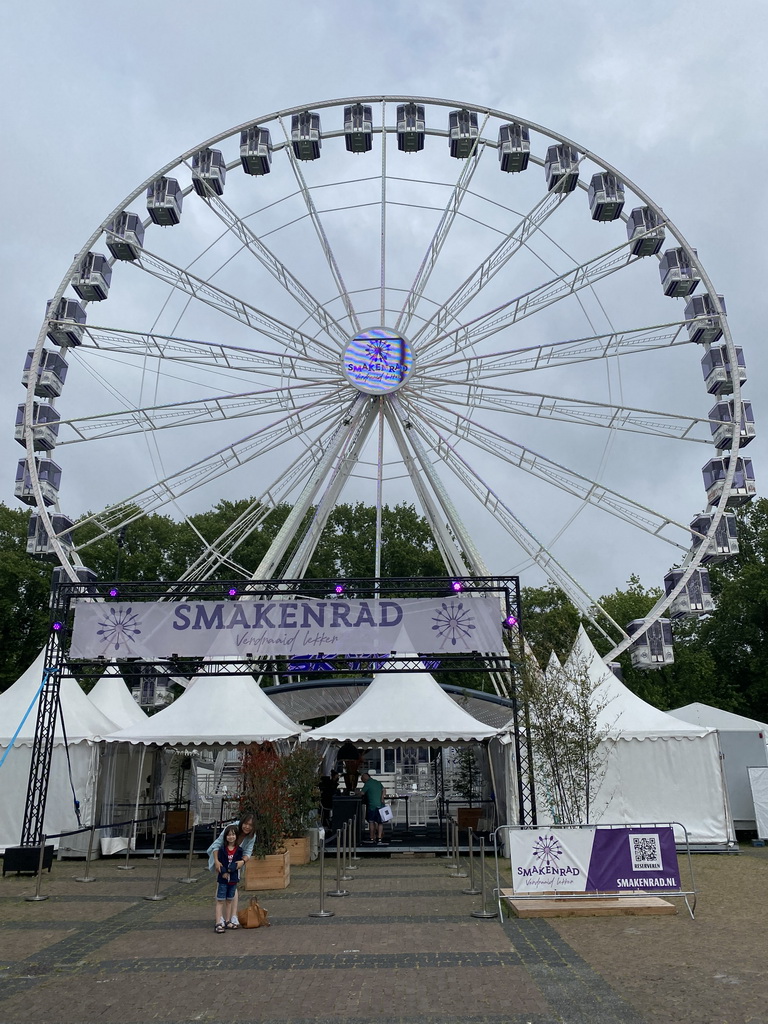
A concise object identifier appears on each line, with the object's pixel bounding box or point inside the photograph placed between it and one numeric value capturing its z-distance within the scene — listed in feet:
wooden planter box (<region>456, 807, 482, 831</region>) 65.51
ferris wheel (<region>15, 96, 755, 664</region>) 63.82
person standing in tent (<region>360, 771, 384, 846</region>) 58.90
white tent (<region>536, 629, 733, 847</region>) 57.36
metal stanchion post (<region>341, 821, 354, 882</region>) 45.79
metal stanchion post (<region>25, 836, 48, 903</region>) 38.45
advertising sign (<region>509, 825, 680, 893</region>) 32.55
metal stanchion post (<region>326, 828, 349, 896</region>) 38.22
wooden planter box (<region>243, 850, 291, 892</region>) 40.93
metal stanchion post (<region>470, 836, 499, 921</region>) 32.78
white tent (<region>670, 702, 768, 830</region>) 64.90
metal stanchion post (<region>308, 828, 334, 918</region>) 33.60
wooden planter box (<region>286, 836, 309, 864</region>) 51.33
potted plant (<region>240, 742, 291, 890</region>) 39.63
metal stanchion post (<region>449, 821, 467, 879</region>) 45.39
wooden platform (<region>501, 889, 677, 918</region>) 32.58
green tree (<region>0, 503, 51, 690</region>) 117.70
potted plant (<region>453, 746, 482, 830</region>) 80.38
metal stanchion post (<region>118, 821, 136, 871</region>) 51.26
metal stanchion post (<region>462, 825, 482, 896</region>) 39.09
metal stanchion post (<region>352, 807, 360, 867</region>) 60.95
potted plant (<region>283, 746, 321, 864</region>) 47.91
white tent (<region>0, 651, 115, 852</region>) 56.65
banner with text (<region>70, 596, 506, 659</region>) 51.13
